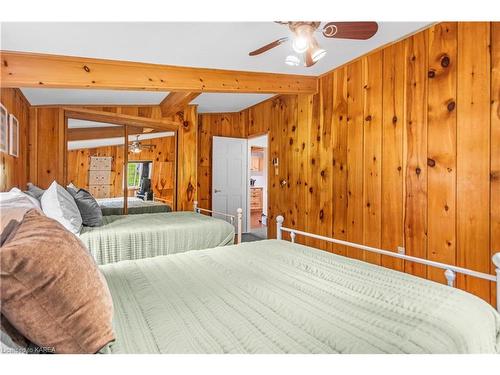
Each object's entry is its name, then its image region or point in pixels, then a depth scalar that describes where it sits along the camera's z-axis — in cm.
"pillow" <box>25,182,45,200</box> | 234
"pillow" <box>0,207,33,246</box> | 84
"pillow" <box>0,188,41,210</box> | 126
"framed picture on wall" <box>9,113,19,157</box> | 254
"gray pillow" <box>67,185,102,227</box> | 259
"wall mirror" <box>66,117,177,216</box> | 344
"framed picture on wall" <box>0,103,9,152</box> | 228
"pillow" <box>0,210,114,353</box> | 67
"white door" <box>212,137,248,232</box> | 483
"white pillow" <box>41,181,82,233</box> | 212
